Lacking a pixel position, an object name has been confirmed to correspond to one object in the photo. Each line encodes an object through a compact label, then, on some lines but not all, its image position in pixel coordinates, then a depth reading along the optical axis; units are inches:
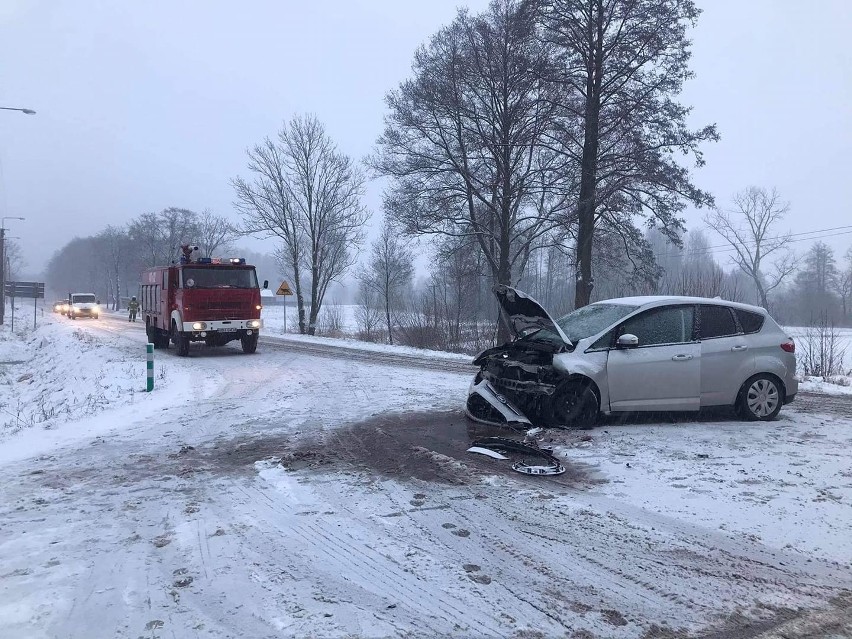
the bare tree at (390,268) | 1725.4
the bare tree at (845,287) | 2361.0
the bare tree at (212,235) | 2498.4
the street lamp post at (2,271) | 1658.2
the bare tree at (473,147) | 904.3
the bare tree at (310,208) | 1469.0
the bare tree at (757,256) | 2191.2
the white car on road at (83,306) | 1909.4
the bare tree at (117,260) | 3232.0
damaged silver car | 301.4
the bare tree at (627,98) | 743.1
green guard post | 454.0
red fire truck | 683.4
